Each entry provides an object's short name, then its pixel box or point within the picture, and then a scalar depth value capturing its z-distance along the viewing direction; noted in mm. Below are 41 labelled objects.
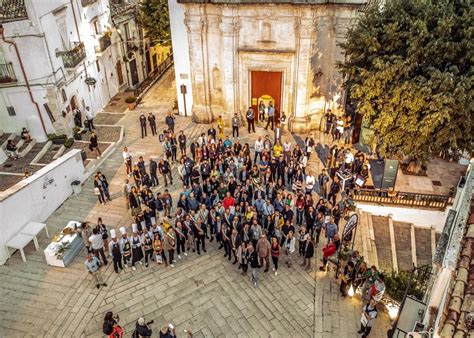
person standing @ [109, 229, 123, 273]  15070
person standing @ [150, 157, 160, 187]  19719
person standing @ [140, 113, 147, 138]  24609
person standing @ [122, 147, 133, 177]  20650
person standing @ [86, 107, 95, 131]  25991
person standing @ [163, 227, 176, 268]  15531
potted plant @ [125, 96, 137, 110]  29078
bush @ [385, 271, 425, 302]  14062
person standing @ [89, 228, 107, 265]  15573
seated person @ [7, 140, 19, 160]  22734
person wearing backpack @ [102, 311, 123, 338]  12203
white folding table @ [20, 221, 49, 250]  17078
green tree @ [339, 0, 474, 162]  16516
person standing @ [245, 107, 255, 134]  24562
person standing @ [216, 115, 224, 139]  23622
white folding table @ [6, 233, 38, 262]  16484
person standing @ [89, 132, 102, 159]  22656
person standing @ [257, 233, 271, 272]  14820
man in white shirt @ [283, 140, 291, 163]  20641
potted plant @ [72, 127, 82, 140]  25322
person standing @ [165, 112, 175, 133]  24548
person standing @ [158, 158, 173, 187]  19922
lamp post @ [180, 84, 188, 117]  26859
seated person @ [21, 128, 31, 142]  23953
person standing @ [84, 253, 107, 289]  14562
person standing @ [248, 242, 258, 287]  14627
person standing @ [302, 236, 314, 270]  15370
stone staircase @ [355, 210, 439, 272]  17734
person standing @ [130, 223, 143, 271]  15297
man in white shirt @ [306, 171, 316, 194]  18594
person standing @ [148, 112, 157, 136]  24453
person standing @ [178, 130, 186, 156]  22047
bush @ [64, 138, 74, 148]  24203
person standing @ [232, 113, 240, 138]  23969
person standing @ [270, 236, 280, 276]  14898
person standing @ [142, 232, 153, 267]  15469
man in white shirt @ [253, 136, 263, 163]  21297
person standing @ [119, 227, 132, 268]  15176
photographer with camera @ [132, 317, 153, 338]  12234
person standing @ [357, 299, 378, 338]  12930
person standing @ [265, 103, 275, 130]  24406
